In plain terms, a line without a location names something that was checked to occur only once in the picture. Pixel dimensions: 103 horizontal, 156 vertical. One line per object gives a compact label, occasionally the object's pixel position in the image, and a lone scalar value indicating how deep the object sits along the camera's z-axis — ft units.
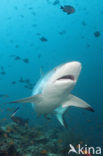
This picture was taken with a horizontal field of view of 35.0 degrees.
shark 13.67
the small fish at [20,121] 29.98
